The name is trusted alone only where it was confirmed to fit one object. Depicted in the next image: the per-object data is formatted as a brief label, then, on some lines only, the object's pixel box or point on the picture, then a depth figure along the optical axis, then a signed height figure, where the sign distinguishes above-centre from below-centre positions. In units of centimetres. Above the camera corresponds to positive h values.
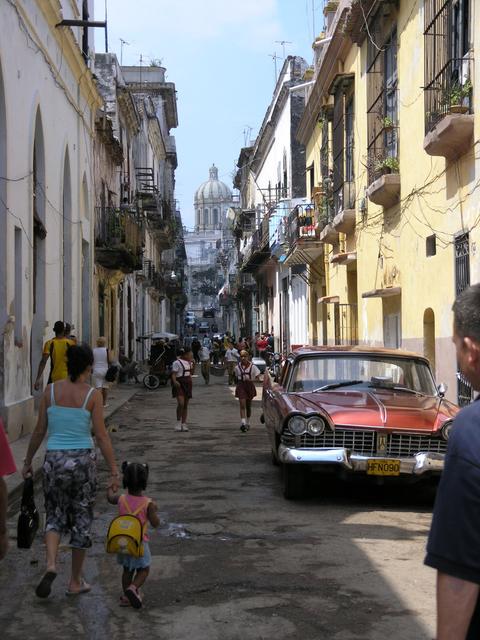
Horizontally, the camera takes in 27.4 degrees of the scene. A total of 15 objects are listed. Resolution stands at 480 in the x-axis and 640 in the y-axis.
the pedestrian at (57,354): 1317 -27
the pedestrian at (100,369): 1709 -62
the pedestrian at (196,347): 4125 -64
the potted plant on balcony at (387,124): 1642 +345
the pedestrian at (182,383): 1588 -84
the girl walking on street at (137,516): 565 -109
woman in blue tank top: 600 -78
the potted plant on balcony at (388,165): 1645 +278
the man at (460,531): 235 -49
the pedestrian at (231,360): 3125 -97
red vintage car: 871 -91
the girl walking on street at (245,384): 1581 -86
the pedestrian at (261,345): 3553 -52
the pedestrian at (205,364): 3158 -106
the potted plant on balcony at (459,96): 1179 +281
